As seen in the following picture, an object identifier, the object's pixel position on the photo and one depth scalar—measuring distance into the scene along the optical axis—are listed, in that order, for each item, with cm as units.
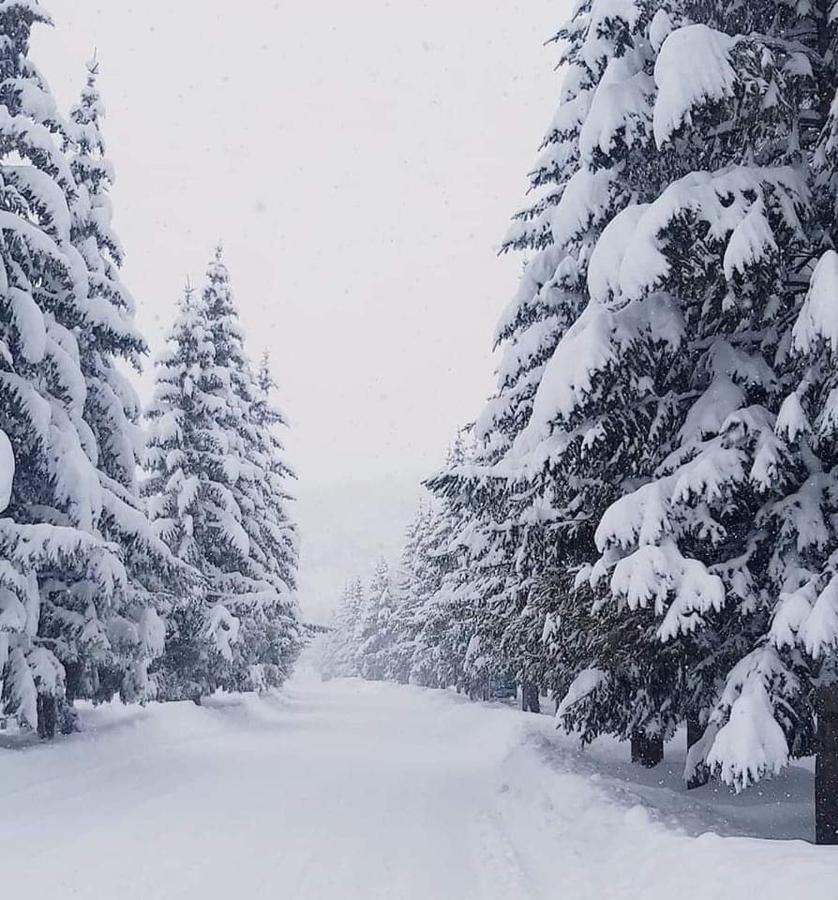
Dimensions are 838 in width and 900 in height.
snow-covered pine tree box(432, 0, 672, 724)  962
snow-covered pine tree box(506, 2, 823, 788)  780
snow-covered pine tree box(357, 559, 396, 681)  6881
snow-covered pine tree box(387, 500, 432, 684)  4452
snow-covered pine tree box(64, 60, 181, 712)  1606
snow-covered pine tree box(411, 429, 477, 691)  2009
